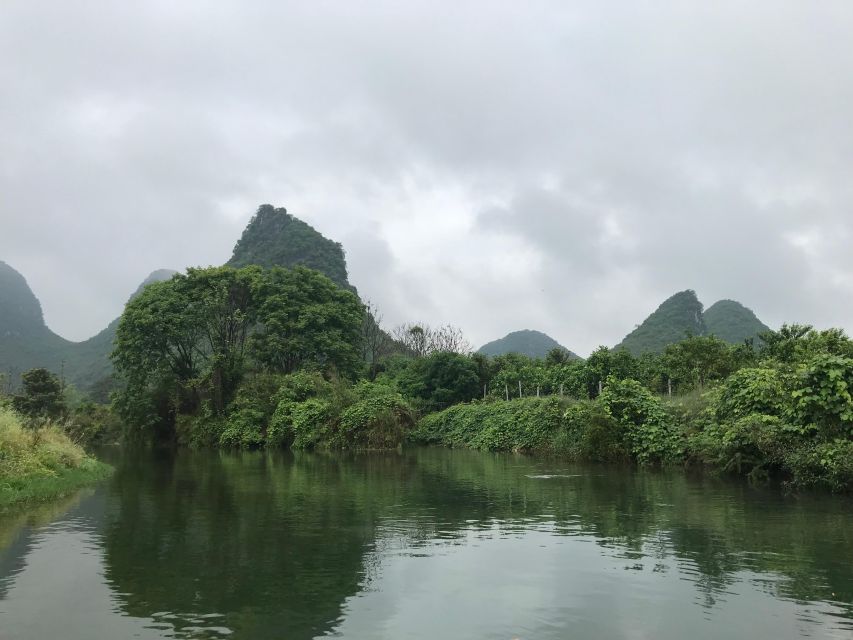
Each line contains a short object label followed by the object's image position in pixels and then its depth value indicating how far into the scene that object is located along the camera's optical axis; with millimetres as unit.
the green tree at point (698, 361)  29266
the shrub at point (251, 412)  39000
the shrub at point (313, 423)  35719
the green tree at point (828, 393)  13586
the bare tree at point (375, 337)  61188
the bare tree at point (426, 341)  66750
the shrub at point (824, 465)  13125
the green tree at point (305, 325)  42531
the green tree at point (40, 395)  39156
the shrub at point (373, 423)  34062
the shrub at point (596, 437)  21719
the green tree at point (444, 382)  44031
